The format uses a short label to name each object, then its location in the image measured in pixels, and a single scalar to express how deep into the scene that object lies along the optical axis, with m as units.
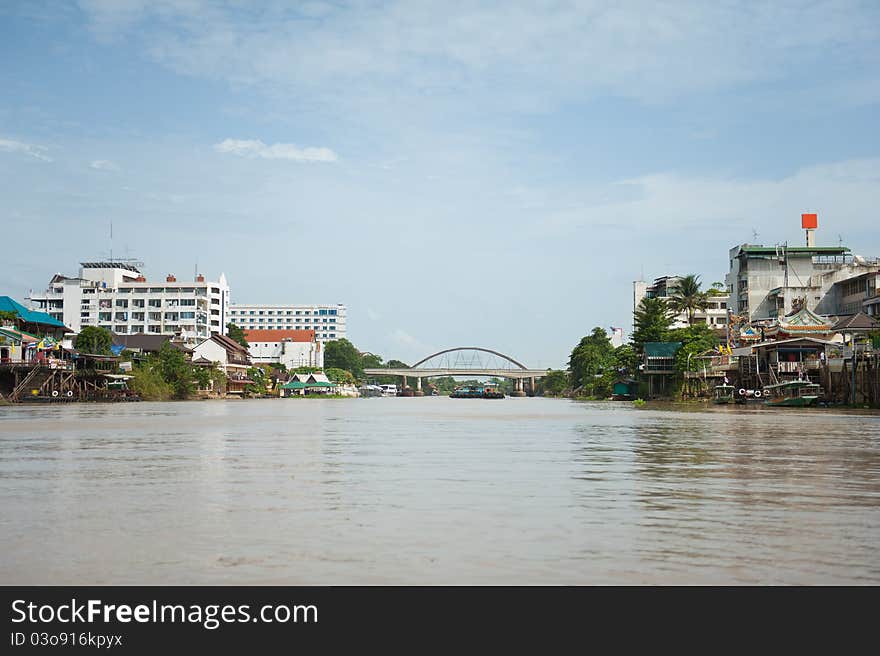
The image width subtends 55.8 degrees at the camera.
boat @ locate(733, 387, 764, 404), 61.03
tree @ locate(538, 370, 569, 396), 176.12
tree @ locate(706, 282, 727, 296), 115.56
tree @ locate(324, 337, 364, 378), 197.62
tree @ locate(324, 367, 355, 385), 163.46
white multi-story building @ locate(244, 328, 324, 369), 186.75
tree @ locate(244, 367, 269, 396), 121.12
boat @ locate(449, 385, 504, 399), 154.90
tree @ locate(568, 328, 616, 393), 123.81
